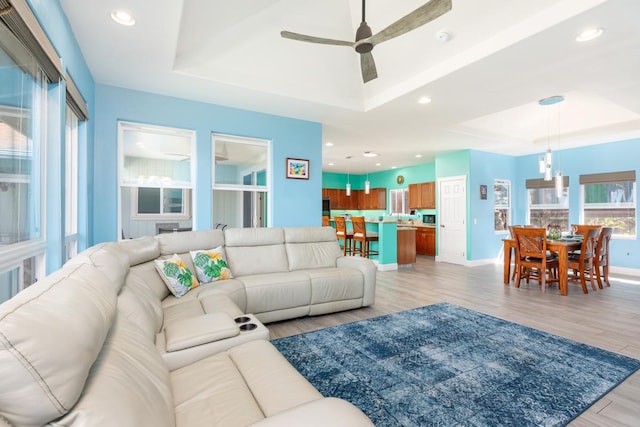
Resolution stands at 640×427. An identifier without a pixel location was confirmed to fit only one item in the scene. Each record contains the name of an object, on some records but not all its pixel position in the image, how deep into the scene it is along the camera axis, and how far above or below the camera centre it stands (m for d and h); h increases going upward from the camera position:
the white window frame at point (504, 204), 7.16 +0.21
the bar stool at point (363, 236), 6.39 -0.51
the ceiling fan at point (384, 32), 1.94 +1.33
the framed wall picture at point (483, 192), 6.82 +0.47
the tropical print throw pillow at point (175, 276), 2.69 -0.57
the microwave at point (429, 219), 8.08 -0.18
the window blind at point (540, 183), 6.46 +0.67
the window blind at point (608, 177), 5.60 +0.68
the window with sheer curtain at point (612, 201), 5.68 +0.22
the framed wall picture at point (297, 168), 4.59 +0.69
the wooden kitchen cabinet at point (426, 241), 7.75 -0.76
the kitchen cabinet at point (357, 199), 10.40 +0.51
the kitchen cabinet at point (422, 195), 8.18 +0.49
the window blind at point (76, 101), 2.43 +1.00
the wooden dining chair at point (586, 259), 4.36 -0.71
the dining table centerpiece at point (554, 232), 4.61 -0.32
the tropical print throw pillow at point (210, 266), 3.08 -0.56
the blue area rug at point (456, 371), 1.79 -1.19
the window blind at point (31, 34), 1.46 +0.99
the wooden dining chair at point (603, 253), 4.55 -0.66
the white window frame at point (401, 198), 9.64 +0.47
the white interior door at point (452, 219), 6.84 -0.16
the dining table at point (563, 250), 4.28 -0.57
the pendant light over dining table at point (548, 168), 4.55 +0.68
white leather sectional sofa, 0.60 -0.49
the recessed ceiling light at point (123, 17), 2.25 +1.52
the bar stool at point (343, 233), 6.98 -0.48
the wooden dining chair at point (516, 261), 4.78 -0.78
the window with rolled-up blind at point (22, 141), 1.59 +0.44
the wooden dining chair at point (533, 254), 4.40 -0.64
